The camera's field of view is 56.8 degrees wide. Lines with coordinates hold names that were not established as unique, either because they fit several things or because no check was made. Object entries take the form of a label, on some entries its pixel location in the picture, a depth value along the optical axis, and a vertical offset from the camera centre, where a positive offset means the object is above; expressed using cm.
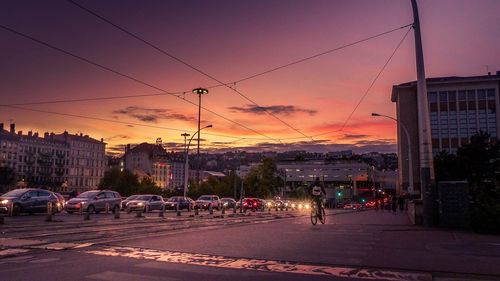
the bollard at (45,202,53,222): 2034 -100
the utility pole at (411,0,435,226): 1795 +204
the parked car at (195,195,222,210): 5056 -102
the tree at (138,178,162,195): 9689 +89
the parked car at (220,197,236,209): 5541 -112
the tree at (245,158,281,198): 9412 +246
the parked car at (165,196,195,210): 4613 -108
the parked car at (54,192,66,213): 2771 -69
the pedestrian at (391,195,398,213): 4912 -108
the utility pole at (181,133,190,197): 5680 +714
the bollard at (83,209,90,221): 2196 -119
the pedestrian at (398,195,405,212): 4794 -84
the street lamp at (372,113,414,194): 4061 +123
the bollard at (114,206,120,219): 2432 -116
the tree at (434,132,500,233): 2708 +194
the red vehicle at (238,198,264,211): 5331 -129
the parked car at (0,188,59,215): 2445 -49
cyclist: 1884 +5
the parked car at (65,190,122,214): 2998 -62
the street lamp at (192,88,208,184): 5342 +1173
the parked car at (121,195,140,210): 4031 -91
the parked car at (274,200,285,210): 6429 -166
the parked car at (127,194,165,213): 3684 -89
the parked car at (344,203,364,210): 8201 -222
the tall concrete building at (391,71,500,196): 7950 +1458
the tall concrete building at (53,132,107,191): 16238 +1121
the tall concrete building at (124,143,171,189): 18635 +887
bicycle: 1927 -78
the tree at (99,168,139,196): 10406 +234
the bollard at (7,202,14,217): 2428 -98
